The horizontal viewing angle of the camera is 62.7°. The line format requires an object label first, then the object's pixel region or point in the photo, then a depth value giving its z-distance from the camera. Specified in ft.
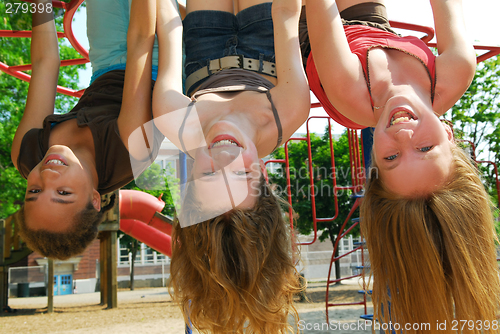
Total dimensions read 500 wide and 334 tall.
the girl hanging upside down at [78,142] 8.30
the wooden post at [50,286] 32.58
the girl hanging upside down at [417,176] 6.30
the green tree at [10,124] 31.77
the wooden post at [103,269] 34.22
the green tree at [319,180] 52.90
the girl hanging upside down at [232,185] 6.85
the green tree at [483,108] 40.09
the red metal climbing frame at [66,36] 10.89
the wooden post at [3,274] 33.78
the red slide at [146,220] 29.07
